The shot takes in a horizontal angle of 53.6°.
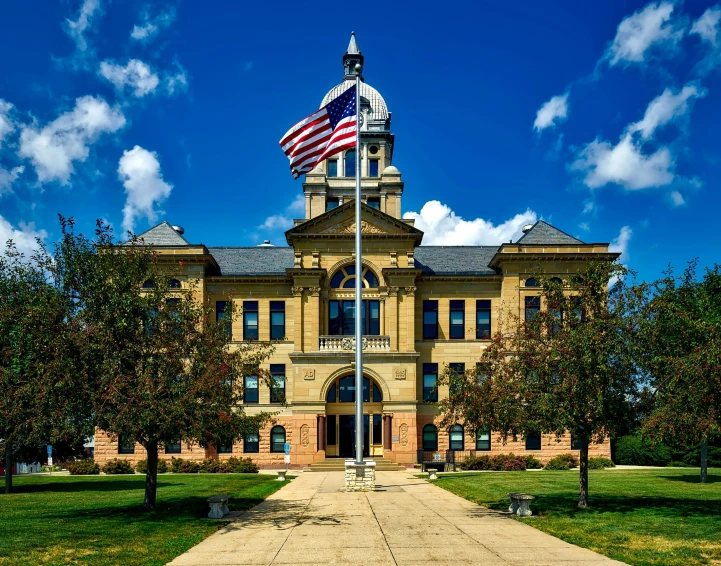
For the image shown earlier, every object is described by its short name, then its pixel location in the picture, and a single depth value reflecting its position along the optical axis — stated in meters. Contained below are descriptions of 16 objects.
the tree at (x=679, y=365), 20.25
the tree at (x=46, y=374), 20.05
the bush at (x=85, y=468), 44.25
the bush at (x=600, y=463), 45.36
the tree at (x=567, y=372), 21.45
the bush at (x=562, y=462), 45.16
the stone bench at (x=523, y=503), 21.36
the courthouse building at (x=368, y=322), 46.06
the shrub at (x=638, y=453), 49.53
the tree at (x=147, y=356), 20.08
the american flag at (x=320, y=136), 30.36
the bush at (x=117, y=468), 44.03
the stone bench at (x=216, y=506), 21.41
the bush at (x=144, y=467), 44.44
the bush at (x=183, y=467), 44.44
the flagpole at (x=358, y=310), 29.48
